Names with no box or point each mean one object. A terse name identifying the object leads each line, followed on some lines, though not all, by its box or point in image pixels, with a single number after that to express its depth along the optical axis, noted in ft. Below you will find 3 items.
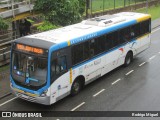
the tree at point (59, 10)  66.13
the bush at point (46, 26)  64.49
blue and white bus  42.91
